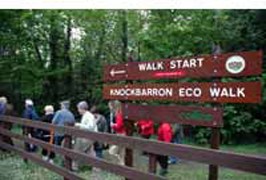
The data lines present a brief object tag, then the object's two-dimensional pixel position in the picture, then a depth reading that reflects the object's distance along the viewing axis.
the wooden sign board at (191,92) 2.71
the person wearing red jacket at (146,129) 4.51
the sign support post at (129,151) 3.30
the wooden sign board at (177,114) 2.88
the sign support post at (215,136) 2.87
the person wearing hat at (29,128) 5.67
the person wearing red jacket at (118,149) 4.32
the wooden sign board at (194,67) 2.69
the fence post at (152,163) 3.21
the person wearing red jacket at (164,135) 4.59
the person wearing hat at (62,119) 5.41
